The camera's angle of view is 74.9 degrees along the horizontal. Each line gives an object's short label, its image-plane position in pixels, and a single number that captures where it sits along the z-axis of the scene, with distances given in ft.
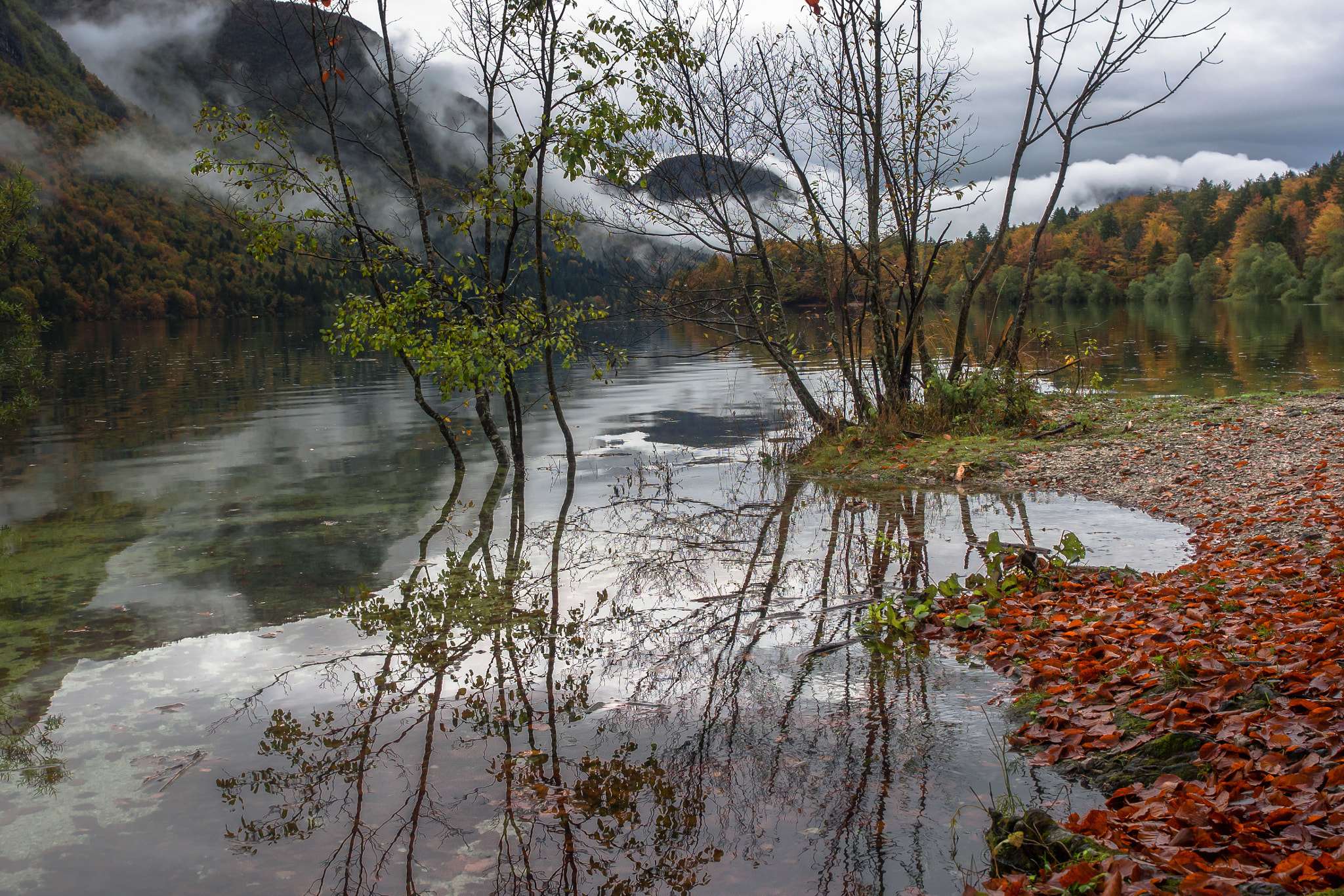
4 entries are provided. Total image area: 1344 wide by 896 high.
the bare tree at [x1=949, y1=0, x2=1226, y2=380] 44.42
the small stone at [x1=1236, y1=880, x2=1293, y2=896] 8.71
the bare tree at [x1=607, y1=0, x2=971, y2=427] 42.55
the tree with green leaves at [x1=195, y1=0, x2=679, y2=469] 37.17
